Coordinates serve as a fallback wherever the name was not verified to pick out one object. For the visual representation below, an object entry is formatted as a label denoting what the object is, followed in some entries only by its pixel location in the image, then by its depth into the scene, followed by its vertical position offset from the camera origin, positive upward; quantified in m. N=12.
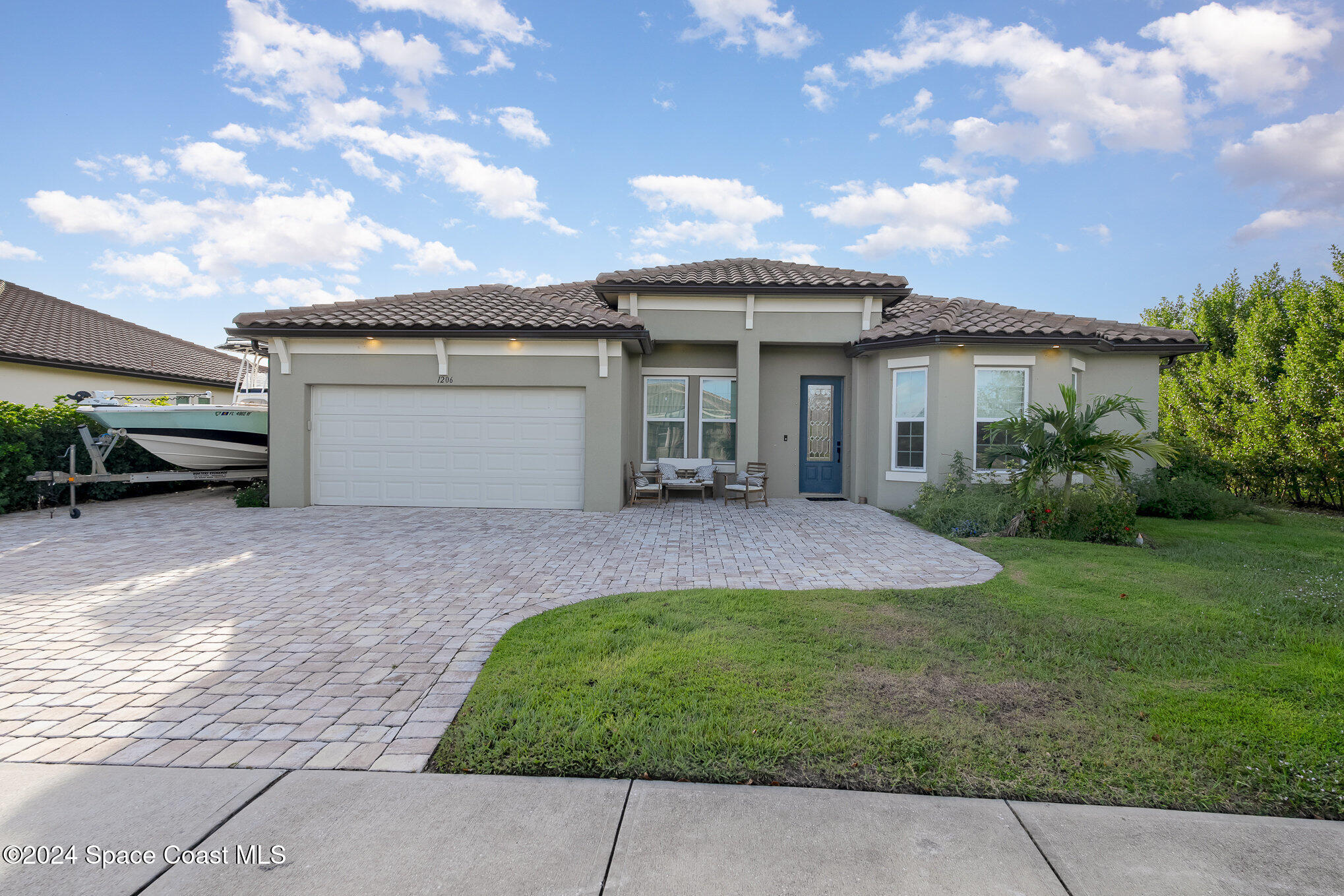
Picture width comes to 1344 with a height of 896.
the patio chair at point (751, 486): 12.05 -1.08
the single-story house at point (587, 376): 11.11 +1.15
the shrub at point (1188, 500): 11.41 -1.17
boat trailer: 10.08 -0.92
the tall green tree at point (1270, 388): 13.30 +1.36
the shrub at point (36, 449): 10.45 -0.46
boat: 11.79 -0.04
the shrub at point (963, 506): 9.12 -1.12
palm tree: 8.66 -0.13
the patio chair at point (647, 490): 12.34 -1.20
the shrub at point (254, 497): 11.47 -1.38
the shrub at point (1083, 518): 8.70 -1.21
